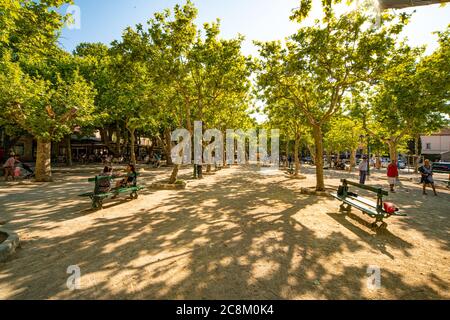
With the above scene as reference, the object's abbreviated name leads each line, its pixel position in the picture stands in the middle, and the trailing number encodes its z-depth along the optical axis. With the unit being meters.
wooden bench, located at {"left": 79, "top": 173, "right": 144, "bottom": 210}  7.77
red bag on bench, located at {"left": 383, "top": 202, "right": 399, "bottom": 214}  6.02
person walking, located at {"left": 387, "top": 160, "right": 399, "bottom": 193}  12.79
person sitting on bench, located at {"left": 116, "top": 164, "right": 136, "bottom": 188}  9.84
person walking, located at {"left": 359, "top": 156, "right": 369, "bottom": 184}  14.14
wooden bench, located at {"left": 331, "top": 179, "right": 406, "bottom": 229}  6.17
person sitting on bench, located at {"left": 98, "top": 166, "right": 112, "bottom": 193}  8.27
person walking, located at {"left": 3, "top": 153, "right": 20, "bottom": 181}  14.24
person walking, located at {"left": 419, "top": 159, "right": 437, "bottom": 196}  12.34
